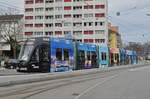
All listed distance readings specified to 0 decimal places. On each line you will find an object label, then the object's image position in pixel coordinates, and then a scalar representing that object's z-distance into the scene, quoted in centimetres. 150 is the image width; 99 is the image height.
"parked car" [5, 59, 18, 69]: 3438
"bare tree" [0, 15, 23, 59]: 5325
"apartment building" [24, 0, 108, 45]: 6694
